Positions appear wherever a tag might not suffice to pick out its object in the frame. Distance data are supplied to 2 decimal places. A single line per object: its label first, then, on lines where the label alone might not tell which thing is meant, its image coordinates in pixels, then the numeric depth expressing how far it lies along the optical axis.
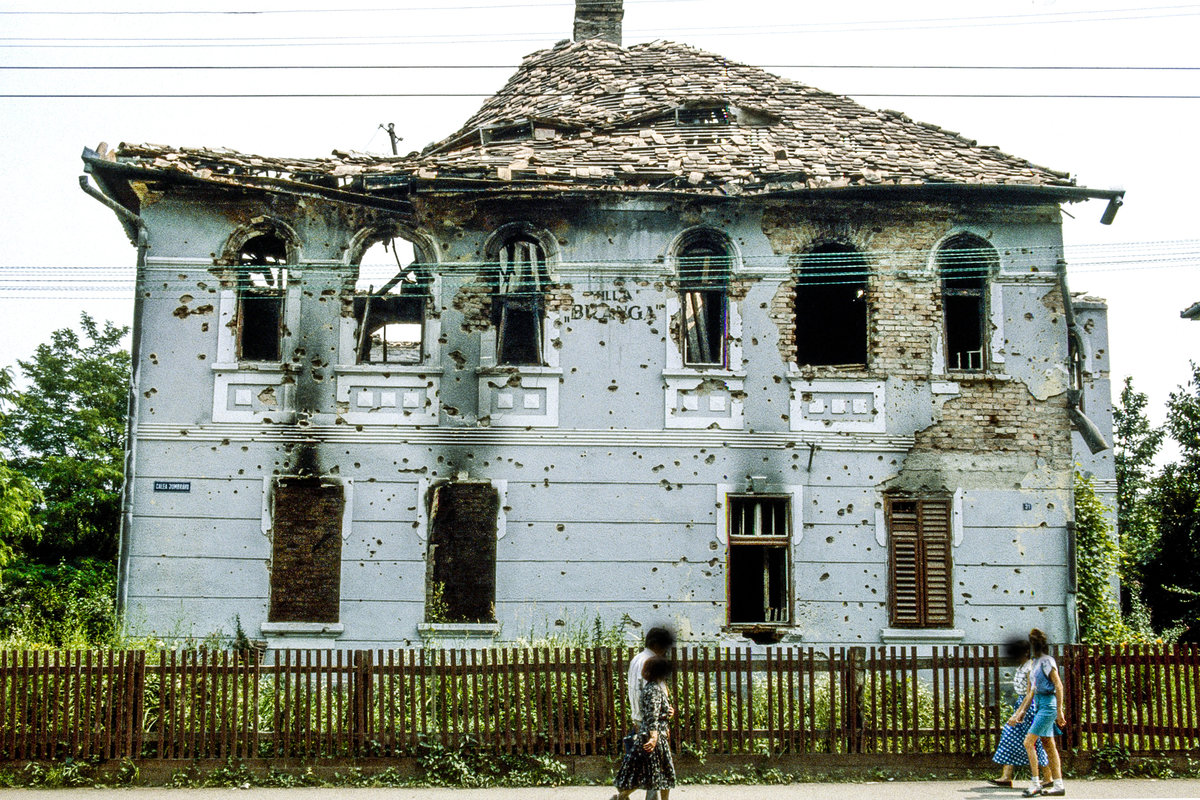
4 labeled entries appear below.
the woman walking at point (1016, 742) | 9.48
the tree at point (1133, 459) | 27.19
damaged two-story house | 13.20
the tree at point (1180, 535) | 22.30
